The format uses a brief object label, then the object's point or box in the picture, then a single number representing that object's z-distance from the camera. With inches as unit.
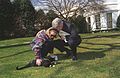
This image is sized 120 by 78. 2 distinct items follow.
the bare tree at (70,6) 572.0
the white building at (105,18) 630.4
